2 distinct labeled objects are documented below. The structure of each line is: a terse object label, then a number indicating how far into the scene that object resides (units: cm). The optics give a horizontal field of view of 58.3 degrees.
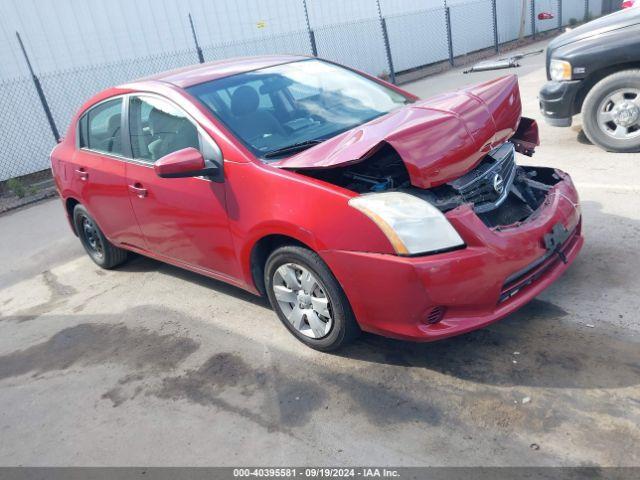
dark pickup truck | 561
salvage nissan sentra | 286
